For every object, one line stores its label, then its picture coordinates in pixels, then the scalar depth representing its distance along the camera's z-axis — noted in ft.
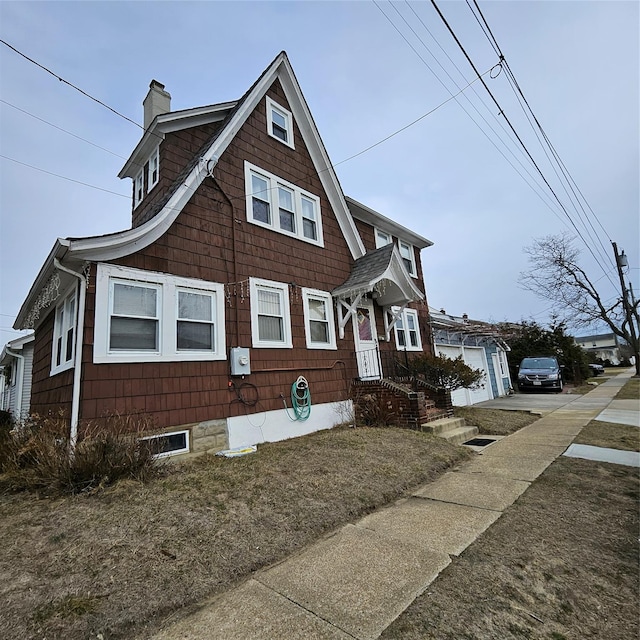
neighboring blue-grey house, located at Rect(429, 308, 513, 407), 50.29
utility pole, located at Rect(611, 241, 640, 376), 81.09
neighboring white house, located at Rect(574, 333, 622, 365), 272.47
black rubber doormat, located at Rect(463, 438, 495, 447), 24.42
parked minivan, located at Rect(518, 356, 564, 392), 61.46
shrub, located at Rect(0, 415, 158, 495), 14.02
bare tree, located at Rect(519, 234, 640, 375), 90.02
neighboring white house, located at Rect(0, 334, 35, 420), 37.11
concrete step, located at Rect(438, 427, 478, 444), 25.06
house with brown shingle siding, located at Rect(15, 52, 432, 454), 18.69
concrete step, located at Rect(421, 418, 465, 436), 25.79
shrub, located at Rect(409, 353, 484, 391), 32.96
